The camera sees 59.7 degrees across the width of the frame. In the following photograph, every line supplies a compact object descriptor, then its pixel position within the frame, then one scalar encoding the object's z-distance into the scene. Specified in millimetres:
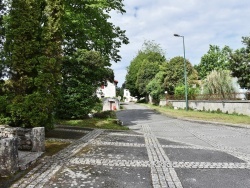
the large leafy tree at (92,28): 13974
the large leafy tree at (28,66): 8056
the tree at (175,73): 38808
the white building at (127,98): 100521
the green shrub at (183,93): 29238
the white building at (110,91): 59796
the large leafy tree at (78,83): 14536
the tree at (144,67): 53693
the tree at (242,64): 20807
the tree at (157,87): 41732
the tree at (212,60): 58862
